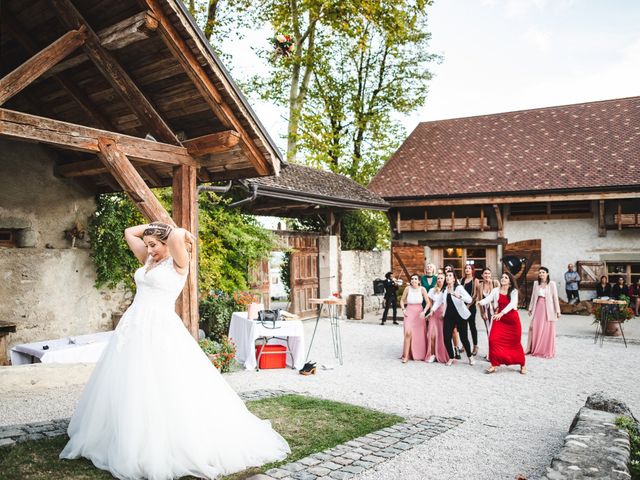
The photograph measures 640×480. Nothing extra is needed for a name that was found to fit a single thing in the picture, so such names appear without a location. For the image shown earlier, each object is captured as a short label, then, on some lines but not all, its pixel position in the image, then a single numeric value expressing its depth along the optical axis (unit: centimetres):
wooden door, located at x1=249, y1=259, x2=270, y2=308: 1297
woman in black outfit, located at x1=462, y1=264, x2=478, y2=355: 1000
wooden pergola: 579
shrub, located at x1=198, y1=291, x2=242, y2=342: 1053
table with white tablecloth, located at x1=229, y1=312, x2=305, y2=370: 865
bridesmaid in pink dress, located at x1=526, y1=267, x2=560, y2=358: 990
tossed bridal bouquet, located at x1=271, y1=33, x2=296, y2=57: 980
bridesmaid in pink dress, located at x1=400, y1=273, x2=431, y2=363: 953
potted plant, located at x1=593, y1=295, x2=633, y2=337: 1183
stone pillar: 1645
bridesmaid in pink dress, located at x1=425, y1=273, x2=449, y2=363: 959
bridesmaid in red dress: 850
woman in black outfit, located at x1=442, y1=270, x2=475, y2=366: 927
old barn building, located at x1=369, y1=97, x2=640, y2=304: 1705
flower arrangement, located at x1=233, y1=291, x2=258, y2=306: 1095
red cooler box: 891
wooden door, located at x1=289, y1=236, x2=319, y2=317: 1518
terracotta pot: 1220
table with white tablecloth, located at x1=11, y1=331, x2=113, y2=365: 763
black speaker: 1873
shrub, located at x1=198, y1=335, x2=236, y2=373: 805
